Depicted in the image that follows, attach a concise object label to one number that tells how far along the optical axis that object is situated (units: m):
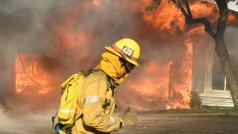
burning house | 14.04
